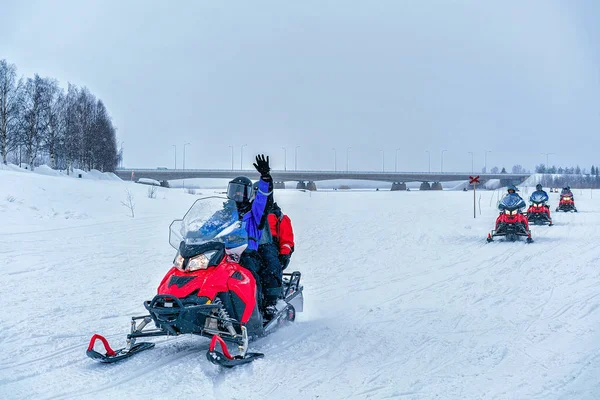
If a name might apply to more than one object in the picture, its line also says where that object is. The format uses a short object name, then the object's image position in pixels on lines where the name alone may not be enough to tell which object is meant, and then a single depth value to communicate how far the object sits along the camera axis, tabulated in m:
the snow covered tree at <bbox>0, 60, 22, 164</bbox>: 41.44
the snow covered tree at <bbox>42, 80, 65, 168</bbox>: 47.50
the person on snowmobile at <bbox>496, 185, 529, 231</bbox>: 16.34
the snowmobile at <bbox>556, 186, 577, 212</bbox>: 29.62
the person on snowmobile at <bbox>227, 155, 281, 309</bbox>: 6.12
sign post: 27.16
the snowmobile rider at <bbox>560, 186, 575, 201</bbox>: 29.83
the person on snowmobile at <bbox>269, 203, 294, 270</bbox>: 6.79
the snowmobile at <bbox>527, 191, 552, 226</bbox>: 21.36
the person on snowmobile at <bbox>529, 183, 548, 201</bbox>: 21.64
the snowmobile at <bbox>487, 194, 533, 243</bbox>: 16.12
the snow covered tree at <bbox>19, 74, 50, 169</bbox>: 44.62
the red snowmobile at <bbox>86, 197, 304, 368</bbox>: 5.12
